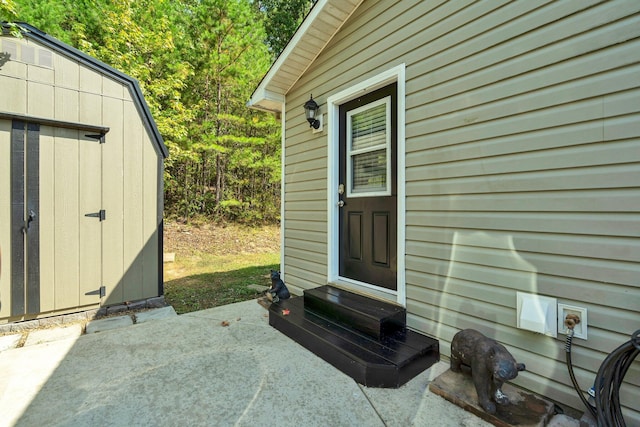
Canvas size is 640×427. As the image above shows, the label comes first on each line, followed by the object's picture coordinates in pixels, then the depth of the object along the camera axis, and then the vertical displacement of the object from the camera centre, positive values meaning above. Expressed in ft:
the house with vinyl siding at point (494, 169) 4.86 +0.95
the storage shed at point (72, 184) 8.82 +0.94
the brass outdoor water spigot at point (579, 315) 5.07 -1.90
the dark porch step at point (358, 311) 7.28 -2.69
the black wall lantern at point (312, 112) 10.97 +3.80
